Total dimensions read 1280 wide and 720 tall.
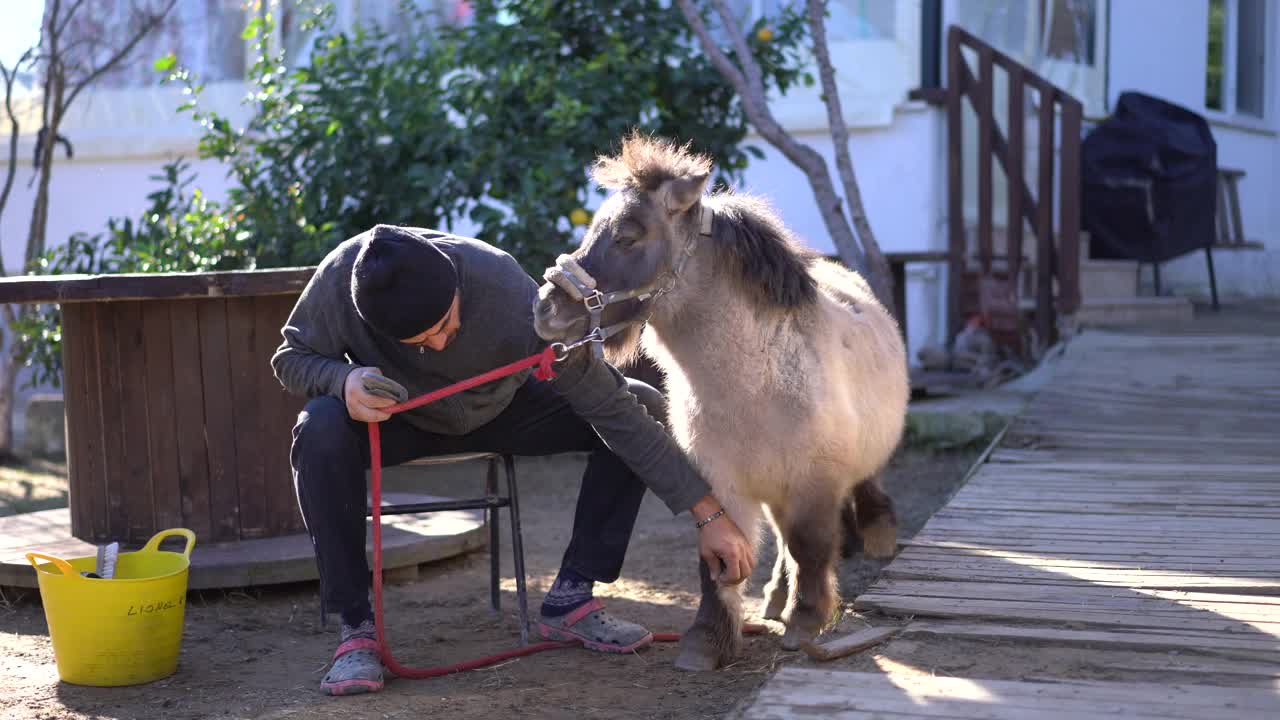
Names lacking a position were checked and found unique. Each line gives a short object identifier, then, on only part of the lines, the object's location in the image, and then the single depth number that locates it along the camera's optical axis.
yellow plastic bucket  3.18
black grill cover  9.60
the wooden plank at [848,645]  2.83
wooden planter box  4.23
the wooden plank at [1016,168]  8.20
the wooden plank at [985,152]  8.35
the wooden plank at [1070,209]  7.93
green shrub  6.32
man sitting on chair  3.15
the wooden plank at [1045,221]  8.04
